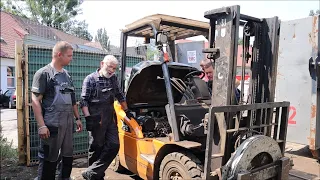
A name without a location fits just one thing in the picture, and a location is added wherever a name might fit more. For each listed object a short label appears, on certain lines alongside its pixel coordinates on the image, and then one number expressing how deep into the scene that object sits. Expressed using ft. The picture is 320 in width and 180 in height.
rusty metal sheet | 17.37
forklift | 10.13
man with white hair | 13.32
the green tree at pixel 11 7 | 128.57
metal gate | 16.56
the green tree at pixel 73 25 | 135.76
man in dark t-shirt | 11.20
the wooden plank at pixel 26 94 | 16.53
